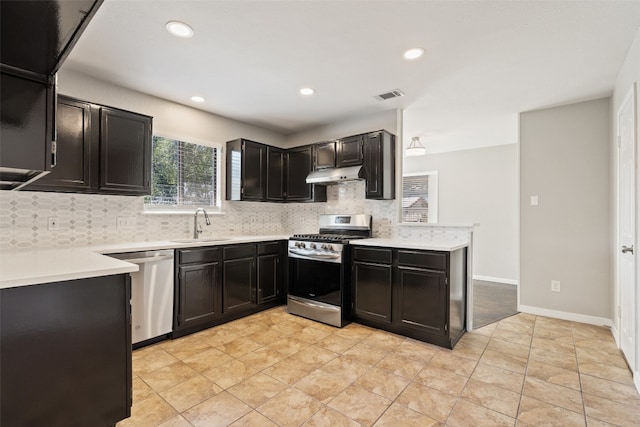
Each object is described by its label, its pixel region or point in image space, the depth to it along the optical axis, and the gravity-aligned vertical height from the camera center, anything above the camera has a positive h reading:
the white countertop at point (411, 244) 2.83 -0.30
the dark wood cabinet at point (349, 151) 3.87 +0.81
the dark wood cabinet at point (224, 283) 3.02 -0.75
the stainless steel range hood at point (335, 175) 3.74 +0.50
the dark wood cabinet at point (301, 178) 4.36 +0.53
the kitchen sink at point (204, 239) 3.40 -0.29
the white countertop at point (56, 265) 1.35 -0.27
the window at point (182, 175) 3.51 +0.48
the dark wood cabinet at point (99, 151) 2.56 +0.57
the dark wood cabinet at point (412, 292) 2.81 -0.76
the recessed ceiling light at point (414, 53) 2.48 +1.33
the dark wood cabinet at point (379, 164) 3.69 +0.61
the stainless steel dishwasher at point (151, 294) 2.68 -0.71
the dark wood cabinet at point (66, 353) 1.33 -0.66
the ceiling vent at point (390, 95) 3.33 +1.33
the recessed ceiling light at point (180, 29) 2.16 +1.33
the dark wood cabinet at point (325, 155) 4.11 +0.81
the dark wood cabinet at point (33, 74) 1.08 +0.66
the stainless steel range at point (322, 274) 3.38 -0.69
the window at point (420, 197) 6.41 +0.38
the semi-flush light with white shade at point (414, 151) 4.89 +1.01
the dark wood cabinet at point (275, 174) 4.38 +0.58
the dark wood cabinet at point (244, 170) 4.02 +0.59
